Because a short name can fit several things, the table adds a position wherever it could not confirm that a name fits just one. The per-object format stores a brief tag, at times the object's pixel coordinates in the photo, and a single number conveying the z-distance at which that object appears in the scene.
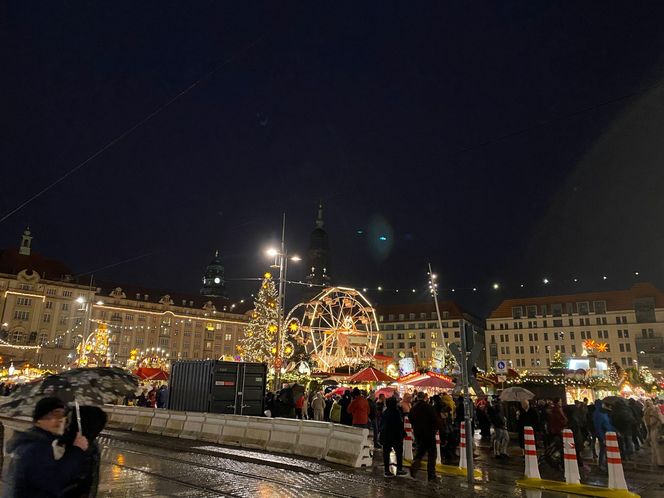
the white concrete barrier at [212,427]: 16.87
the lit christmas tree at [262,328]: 38.78
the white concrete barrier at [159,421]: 19.50
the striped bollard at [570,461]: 10.40
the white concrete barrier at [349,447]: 12.25
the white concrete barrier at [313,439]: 13.38
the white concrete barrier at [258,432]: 15.23
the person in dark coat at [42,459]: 3.56
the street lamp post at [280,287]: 24.72
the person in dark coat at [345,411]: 16.97
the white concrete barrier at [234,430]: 16.03
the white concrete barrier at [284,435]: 14.38
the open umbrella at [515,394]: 16.05
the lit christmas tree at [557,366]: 31.67
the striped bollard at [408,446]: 13.32
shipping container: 18.77
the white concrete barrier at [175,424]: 18.66
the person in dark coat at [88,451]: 3.92
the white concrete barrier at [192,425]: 17.75
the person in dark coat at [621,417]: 14.16
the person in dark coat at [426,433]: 10.55
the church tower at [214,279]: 171.38
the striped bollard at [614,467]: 9.67
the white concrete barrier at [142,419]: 20.52
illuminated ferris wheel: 34.22
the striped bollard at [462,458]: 11.91
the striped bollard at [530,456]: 10.80
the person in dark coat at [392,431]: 11.09
